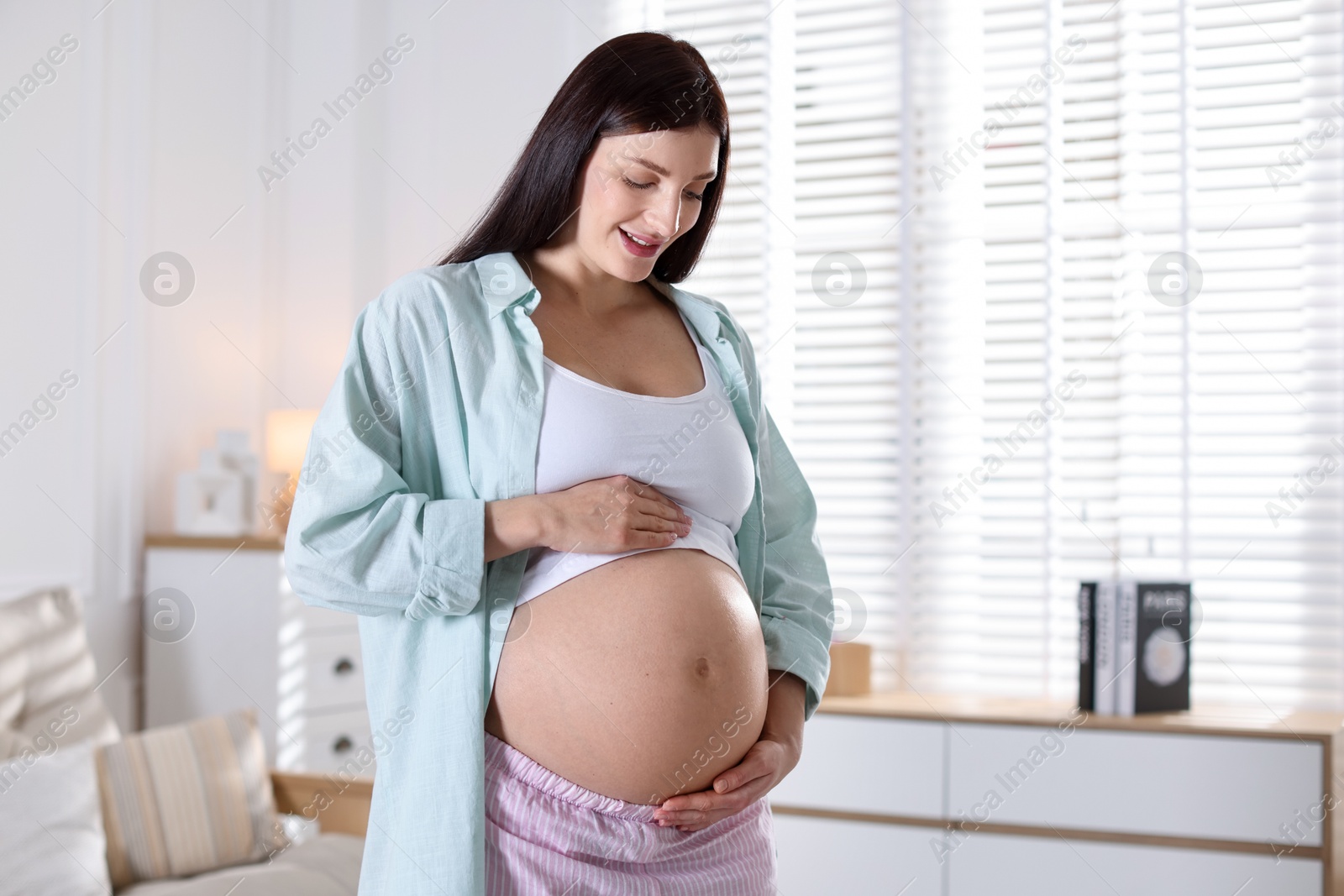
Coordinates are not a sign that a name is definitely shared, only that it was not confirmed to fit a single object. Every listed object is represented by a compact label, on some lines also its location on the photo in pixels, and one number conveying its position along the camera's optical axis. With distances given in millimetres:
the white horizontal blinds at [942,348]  2398
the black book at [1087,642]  2072
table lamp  2633
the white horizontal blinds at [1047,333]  2322
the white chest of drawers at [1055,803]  1906
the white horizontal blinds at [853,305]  2461
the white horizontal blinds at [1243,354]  2186
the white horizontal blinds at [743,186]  2555
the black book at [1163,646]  2043
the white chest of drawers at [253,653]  2449
